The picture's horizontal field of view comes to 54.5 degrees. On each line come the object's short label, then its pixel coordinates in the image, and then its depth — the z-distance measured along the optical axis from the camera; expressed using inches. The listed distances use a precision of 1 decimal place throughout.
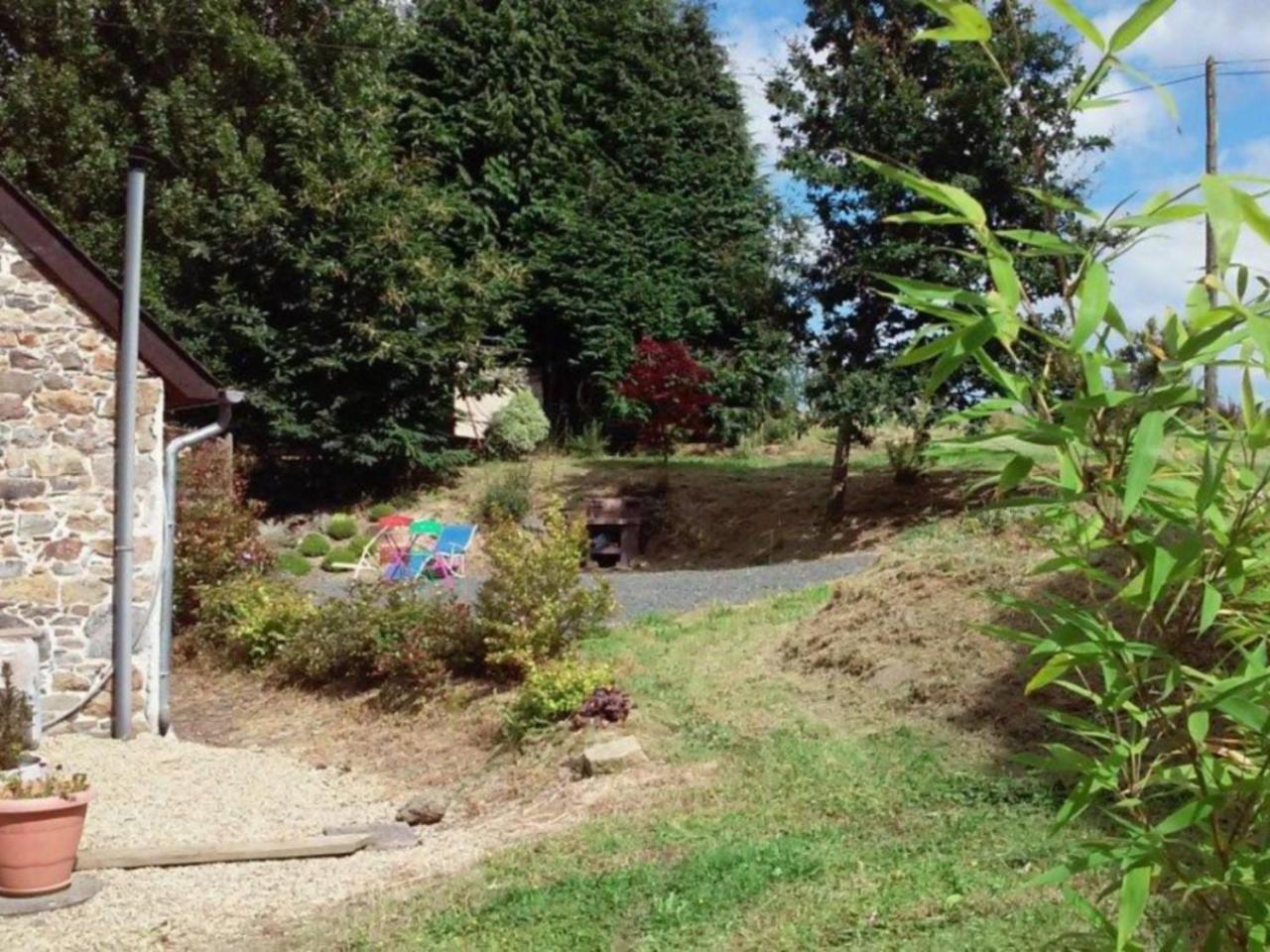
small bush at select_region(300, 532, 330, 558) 644.7
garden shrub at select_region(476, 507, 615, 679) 354.9
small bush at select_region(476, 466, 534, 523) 676.1
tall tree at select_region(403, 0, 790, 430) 841.5
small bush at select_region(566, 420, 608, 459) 814.5
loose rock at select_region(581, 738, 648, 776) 273.9
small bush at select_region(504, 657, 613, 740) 313.7
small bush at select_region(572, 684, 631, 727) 303.7
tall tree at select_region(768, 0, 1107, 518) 559.2
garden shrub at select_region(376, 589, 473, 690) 371.9
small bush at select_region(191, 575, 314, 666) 442.0
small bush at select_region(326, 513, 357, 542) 671.8
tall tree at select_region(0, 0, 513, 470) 699.4
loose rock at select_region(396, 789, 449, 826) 275.9
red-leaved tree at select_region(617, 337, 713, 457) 714.8
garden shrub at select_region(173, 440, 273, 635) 486.0
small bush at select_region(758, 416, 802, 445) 846.5
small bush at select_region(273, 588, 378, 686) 399.5
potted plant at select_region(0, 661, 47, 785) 272.1
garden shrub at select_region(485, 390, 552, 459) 786.8
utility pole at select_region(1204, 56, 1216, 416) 580.9
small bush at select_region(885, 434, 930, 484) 639.1
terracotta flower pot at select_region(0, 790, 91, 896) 225.0
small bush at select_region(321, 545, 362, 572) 622.2
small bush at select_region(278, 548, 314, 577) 605.9
